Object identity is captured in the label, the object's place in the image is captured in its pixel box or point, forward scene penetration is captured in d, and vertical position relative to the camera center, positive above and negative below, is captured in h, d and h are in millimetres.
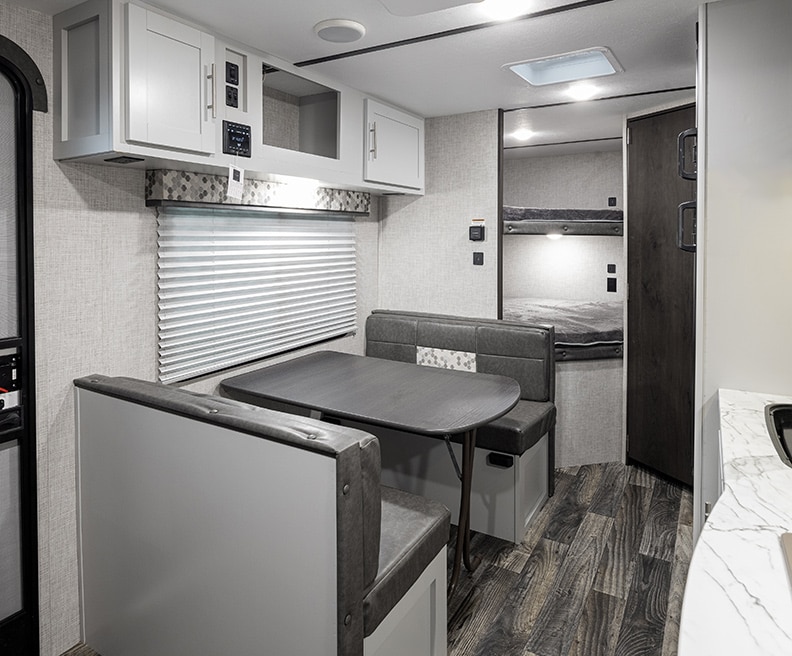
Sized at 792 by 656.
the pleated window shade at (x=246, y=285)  2436 +75
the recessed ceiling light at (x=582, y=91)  2965 +1089
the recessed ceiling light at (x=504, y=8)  1949 +991
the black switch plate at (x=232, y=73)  2230 +873
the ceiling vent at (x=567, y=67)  2559 +1079
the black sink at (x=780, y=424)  1587 -368
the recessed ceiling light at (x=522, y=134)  4168 +1210
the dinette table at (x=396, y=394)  2166 -401
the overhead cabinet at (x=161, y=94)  1816 +699
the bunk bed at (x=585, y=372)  3625 -460
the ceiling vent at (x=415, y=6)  1777 +905
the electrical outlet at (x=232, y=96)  2219 +778
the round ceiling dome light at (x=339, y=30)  2105 +995
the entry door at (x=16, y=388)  1846 -286
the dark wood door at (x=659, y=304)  3201 -31
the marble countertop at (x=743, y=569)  794 -444
